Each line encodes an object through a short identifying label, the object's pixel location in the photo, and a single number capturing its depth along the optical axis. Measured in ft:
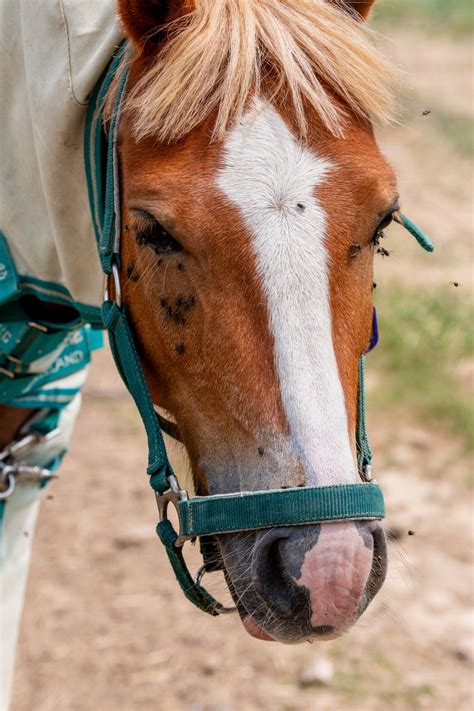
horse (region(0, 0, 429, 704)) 9.64
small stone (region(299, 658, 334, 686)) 20.62
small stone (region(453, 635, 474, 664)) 21.34
